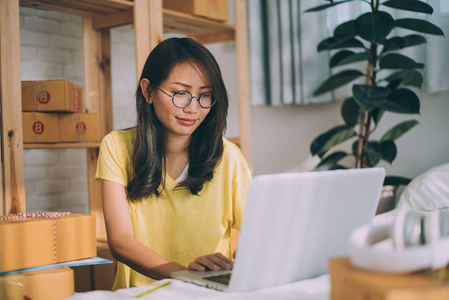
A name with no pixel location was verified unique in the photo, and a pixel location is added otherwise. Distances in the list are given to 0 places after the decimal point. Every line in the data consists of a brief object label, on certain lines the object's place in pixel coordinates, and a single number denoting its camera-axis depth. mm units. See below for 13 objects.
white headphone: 570
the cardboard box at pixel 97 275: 1971
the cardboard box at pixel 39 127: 1894
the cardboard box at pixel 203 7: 2430
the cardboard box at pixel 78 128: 2027
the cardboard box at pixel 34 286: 1157
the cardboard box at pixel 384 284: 535
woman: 1444
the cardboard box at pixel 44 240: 1192
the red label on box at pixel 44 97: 1932
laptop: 750
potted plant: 2119
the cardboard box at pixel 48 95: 1903
